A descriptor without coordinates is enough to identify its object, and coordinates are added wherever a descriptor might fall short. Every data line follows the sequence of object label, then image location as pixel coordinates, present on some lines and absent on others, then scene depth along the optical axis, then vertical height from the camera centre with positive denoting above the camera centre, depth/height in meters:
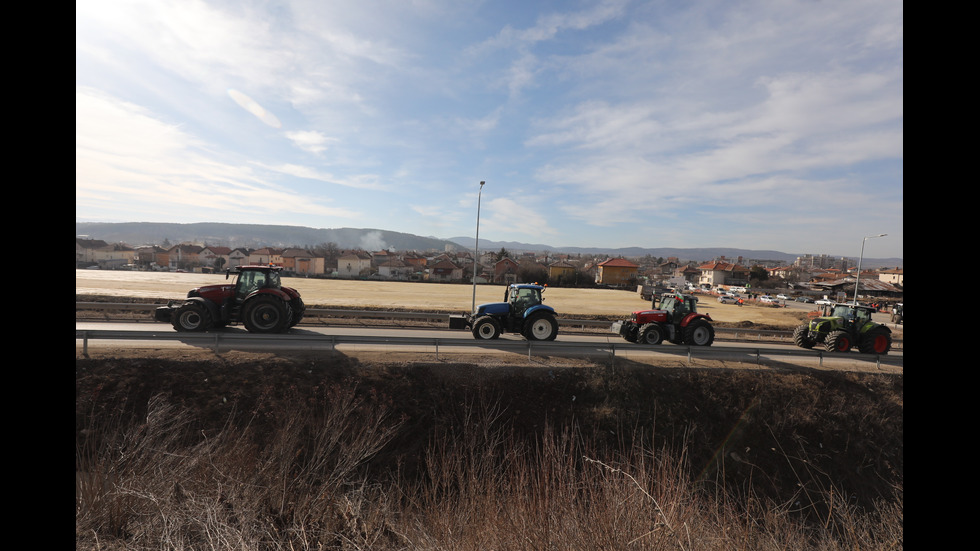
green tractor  15.32 -2.15
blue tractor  13.95 -1.72
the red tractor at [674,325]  14.65 -1.97
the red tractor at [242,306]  12.73 -1.46
